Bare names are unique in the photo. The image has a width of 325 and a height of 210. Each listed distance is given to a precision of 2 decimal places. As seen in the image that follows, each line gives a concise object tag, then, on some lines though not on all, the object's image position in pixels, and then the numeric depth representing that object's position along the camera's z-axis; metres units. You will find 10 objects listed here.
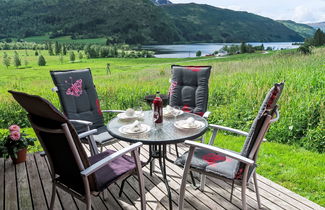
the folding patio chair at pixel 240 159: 1.58
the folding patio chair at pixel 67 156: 1.38
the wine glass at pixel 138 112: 2.49
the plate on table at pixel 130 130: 2.00
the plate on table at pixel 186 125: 2.08
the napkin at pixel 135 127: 2.01
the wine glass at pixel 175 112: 2.44
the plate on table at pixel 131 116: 2.42
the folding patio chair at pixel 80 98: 2.79
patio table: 1.84
